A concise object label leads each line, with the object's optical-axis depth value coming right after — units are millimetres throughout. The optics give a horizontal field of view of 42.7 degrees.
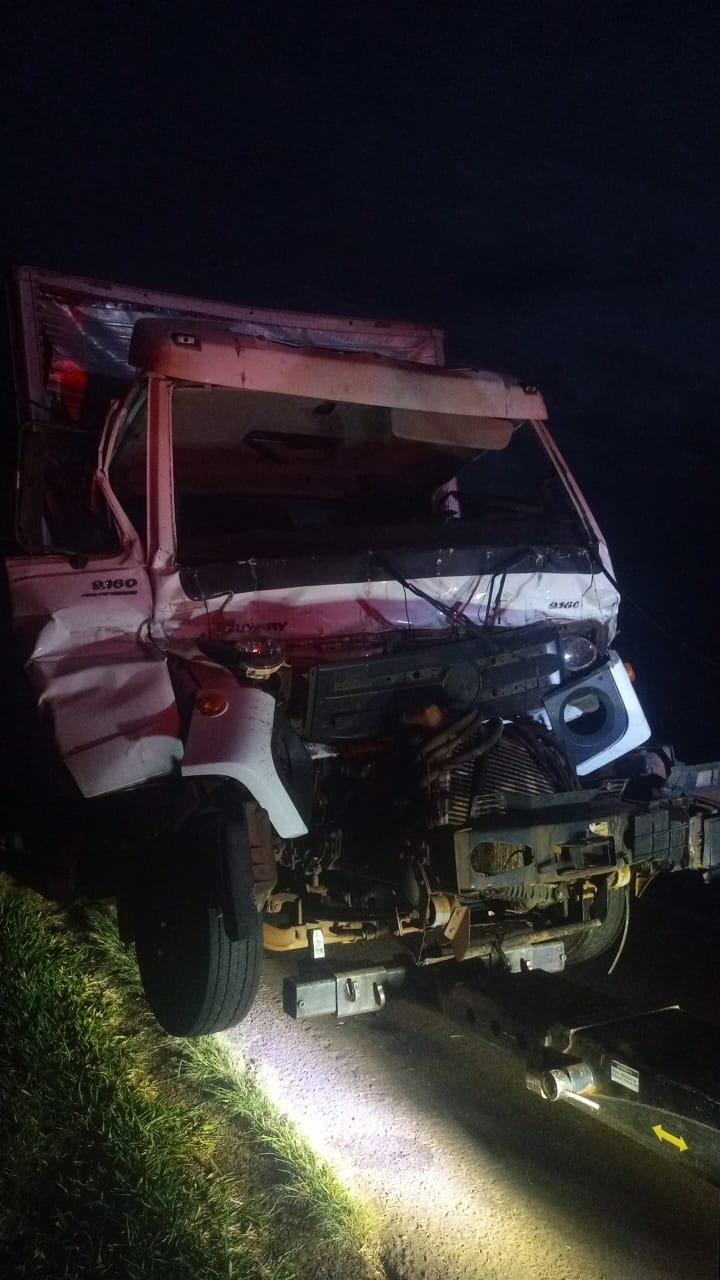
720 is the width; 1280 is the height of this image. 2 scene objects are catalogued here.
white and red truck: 3172
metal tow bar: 2719
